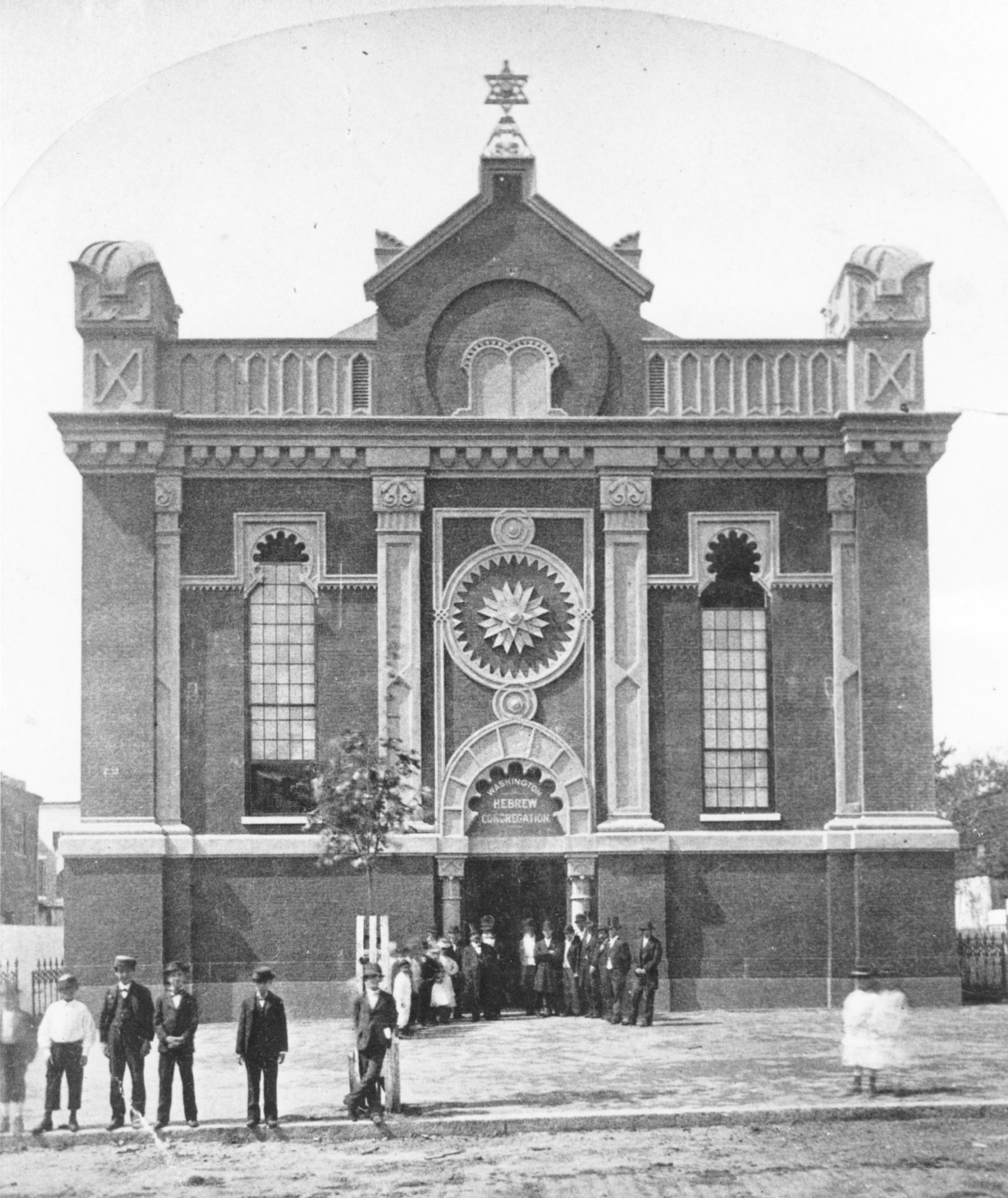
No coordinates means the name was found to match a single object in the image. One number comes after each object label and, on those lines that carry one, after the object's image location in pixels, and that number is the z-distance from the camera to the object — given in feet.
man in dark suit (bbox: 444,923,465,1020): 91.91
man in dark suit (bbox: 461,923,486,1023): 92.43
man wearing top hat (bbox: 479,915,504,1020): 92.68
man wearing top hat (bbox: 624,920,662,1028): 86.74
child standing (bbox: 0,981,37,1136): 54.13
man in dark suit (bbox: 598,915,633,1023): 89.30
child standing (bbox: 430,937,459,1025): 88.84
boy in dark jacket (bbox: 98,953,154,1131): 56.39
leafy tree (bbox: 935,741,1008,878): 232.94
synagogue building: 96.02
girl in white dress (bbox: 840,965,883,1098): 58.49
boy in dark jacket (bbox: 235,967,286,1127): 54.49
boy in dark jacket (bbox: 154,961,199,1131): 55.26
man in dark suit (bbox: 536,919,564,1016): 93.04
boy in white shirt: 55.01
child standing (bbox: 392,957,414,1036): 80.89
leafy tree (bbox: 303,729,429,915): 78.79
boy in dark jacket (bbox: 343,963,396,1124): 54.65
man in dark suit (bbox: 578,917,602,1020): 92.48
